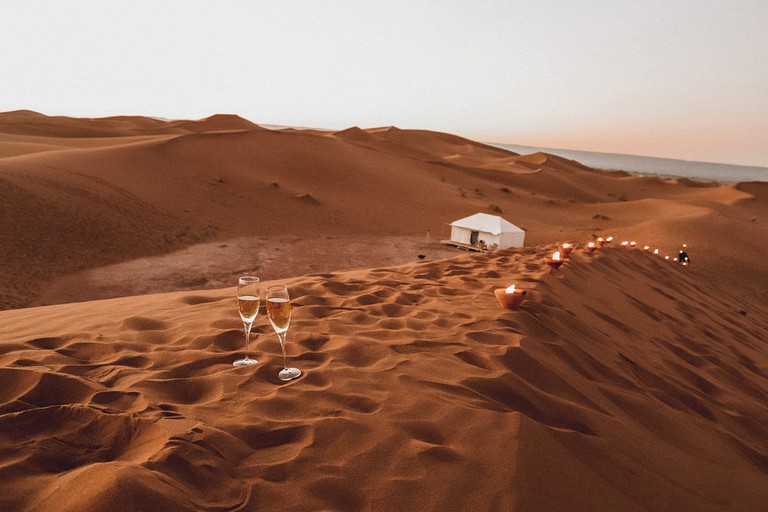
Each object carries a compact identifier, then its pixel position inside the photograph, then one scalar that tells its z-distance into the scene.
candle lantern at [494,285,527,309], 3.70
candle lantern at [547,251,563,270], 5.70
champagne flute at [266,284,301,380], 2.26
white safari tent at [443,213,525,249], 15.80
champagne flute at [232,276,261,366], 2.42
